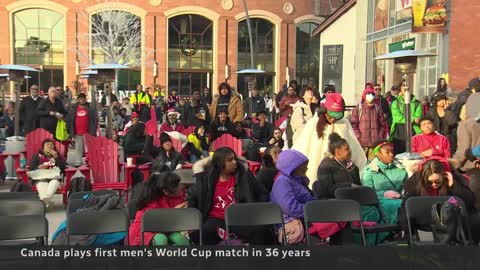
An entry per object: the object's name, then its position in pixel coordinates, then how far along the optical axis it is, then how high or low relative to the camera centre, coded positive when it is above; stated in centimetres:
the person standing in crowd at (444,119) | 980 -44
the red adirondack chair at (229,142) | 1084 -94
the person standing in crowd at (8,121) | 1446 -77
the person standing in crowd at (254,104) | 1600 -33
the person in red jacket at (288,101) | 1222 -18
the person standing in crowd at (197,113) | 1180 -46
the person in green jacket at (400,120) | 1100 -52
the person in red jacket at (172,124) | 1209 -70
